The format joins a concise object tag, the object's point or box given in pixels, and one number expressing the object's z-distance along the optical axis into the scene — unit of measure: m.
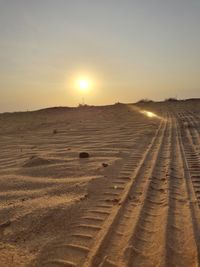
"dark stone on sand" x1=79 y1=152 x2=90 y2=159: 6.44
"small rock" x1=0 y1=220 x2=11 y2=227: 3.30
